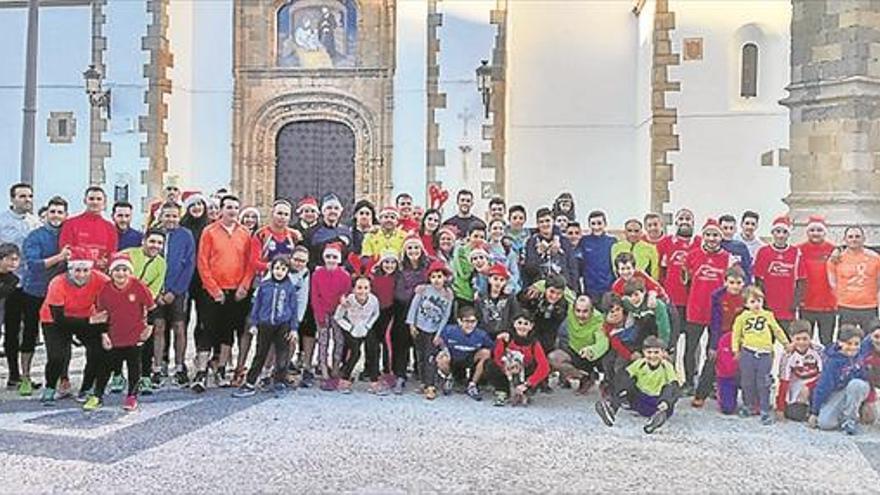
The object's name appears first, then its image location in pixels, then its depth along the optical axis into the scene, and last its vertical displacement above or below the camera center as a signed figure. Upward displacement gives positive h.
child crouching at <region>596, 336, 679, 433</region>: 6.50 -0.83
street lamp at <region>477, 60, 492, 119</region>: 14.85 +2.62
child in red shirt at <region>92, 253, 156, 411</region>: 6.62 -0.46
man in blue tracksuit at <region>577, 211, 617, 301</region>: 7.93 -0.04
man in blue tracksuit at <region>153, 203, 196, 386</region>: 7.26 -0.19
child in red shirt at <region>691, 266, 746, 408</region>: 7.00 -0.37
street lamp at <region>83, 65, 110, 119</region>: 15.28 +2.44
